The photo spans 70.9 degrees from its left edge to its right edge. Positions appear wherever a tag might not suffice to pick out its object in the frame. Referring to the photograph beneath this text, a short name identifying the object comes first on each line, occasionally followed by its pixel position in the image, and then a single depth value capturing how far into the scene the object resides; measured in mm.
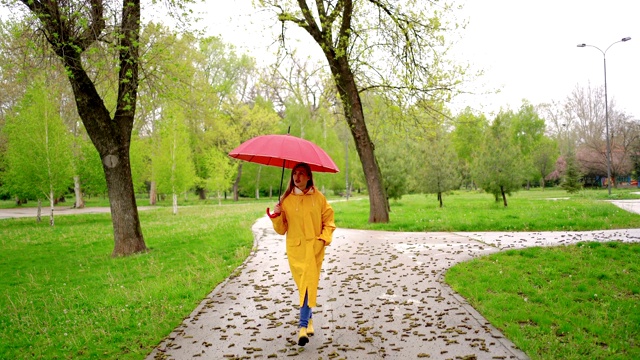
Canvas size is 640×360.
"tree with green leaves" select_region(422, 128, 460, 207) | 28484
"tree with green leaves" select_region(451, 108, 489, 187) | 59225
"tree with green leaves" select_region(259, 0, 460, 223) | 14750
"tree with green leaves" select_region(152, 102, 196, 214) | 30641
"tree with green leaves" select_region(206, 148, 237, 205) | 37719
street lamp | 33719
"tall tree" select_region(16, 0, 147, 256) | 10156
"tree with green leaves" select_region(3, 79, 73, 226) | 22828
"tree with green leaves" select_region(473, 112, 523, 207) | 24812
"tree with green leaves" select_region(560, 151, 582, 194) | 40969
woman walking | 5105
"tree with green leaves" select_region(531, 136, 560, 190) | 58281
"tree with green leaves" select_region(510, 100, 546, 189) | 62312
